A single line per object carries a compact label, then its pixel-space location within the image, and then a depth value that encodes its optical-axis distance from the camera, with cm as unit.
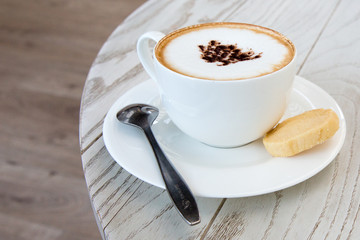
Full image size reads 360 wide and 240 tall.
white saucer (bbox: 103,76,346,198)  44
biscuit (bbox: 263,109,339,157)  47
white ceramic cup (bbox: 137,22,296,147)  46
